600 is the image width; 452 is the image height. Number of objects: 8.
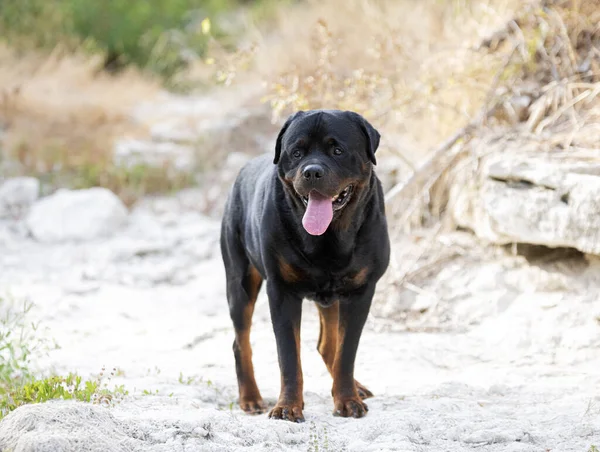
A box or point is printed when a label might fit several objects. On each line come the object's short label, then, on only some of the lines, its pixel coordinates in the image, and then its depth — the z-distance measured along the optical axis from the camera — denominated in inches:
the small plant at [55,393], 309.7
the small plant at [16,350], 345.7
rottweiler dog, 317.7
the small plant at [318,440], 280.7
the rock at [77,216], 701.3
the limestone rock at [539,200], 453.7
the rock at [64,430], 237.9
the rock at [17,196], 750.5
